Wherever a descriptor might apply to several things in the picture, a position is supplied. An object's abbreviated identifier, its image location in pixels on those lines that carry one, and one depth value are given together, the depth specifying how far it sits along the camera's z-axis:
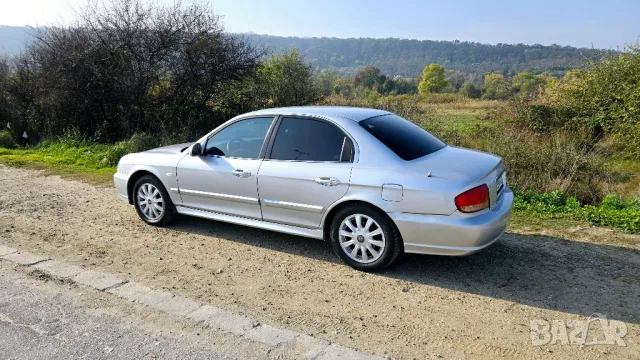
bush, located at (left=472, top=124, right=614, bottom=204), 8.83
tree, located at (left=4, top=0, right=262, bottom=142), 14.05
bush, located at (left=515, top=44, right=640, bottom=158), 14.33
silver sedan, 4.36
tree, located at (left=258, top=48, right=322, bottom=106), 15.94
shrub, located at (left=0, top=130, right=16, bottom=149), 16.80
